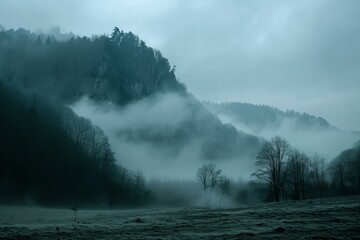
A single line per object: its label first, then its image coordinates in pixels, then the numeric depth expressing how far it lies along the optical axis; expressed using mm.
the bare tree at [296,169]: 75938
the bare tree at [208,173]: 110150
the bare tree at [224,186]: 115069
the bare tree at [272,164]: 71500
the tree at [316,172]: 101812
